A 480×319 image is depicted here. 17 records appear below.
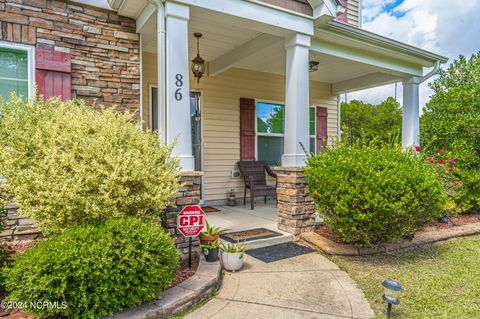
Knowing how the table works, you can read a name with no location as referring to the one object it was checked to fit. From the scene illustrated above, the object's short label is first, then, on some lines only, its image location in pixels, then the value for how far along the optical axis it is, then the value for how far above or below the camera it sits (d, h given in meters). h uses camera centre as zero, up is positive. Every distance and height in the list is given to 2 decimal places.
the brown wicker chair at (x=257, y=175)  5.64 -0.42
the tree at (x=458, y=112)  5.36 +0.76
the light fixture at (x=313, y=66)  5.36 +1.56
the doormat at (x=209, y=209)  5.42 -1.00
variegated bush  2.24 -0.11
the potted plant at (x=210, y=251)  2.91 -0.92
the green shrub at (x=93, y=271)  1.80 -0.71
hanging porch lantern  4.88 +1.40
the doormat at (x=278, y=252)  3.38 -1.13
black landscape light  2.08 -0.94
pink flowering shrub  4.95 -0.46
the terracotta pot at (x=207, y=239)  3.00 -0.83
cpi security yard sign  2.78 -0.61
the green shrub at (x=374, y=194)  3.19 -0.42
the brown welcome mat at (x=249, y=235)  3.75 -1.02
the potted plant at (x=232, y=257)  2.96 -1.00
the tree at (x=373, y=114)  27.38 +3.60
